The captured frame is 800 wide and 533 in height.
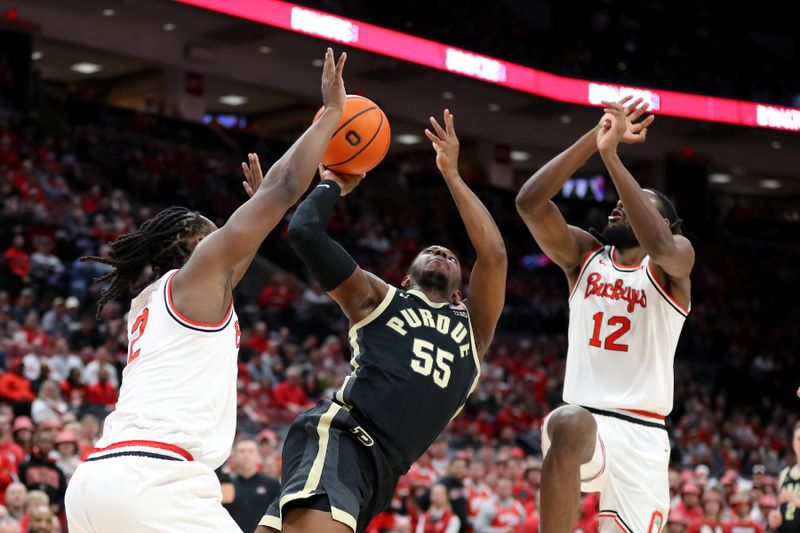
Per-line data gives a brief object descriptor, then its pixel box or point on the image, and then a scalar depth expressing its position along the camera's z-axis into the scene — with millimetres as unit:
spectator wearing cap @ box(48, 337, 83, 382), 12555
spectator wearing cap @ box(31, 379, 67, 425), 11234
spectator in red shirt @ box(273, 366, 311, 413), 14336
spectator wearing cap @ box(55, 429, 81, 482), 10258
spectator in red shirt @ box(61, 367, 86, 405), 12188
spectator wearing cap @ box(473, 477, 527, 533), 12273
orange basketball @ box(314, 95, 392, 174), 4938
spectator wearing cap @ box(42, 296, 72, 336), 13688
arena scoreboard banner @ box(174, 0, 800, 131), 20906
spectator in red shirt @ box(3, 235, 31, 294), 14500
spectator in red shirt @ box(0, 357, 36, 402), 11469
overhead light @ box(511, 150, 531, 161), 31172
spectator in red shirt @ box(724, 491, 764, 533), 12297
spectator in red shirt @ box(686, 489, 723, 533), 12375
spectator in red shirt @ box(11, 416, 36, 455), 10578
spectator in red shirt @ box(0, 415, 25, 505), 10070
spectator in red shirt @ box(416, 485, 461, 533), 11992
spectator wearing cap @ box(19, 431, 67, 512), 9898
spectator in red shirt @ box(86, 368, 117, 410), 12414
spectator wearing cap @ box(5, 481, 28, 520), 9523
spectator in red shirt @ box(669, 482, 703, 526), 12680
